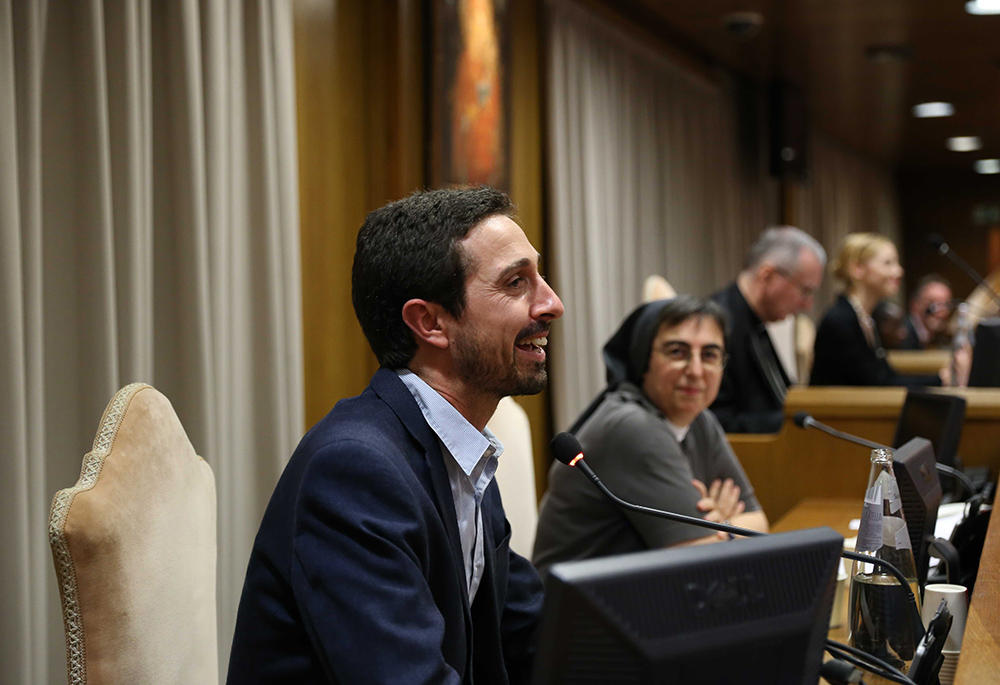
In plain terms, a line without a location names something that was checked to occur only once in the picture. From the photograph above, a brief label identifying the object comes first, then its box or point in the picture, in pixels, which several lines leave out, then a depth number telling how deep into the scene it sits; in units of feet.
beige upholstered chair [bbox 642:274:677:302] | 12.66
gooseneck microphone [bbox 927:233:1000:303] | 12.09
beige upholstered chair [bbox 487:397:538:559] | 7.57
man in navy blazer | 3.38
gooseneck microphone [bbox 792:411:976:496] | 6.98
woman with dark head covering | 7.14
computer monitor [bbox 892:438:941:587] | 5.25
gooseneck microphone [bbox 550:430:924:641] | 4.21
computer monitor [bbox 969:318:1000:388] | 12.24
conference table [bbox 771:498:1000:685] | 3.66
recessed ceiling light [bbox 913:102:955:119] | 25.36
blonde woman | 13.38
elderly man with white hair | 12.29
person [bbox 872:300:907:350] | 18.29
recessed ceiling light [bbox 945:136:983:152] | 31.03
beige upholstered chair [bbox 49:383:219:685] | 3.89
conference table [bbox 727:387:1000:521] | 10.28
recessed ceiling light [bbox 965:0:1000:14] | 16.29
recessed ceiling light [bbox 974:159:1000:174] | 36.49
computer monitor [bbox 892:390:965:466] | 7.67
